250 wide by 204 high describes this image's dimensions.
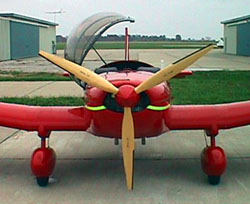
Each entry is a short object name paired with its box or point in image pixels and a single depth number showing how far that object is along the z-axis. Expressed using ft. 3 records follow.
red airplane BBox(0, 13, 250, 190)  12.98
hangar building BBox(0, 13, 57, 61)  111.55
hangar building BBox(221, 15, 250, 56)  133.00
